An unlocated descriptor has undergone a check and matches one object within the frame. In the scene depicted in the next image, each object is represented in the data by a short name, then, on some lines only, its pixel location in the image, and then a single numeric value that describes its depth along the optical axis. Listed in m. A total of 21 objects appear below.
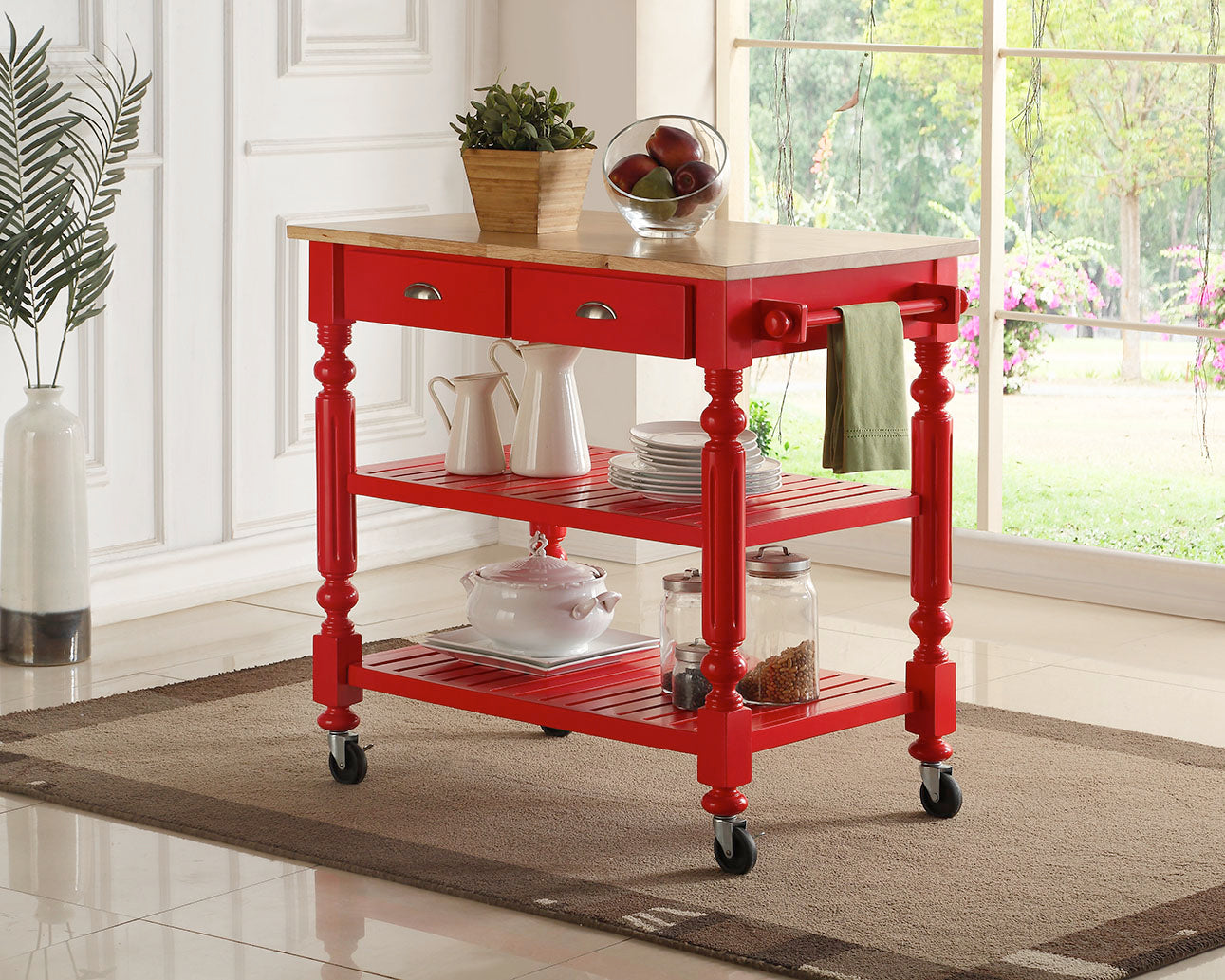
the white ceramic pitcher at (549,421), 5.85
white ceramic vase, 7.16
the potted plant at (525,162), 5.72
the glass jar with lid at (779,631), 5.50
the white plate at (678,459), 5.53
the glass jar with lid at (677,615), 5.61
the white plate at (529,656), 5.83
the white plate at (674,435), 5.56
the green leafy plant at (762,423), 9.51
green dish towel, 5.26
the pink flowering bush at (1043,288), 8.63
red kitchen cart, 5.07
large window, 8.36
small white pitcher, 5.90
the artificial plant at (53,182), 7.21
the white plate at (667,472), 5.54
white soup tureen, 5.81
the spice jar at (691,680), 5.44
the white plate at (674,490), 5.52
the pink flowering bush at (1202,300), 8.26
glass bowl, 5.50
